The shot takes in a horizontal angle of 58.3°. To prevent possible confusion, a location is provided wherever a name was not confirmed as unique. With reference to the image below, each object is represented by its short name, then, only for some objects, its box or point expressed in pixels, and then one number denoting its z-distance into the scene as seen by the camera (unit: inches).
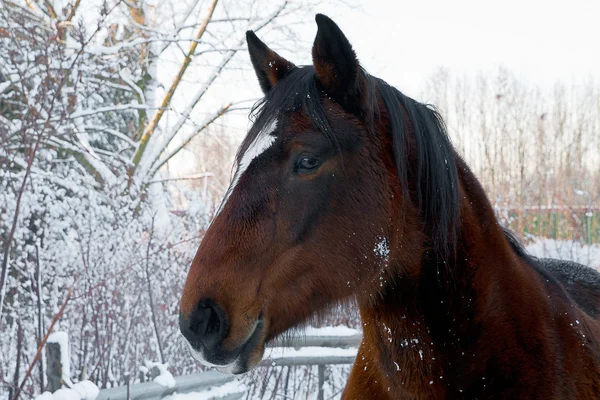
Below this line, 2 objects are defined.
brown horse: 75.4
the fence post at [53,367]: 134.1
